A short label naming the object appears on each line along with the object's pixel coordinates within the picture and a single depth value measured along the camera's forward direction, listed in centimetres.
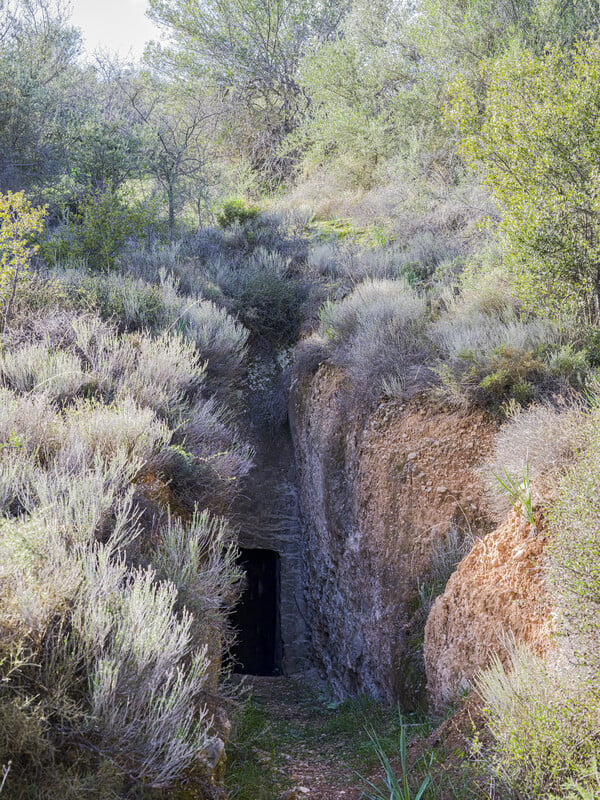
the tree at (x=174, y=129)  1458
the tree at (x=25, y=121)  1339
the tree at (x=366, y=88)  1377
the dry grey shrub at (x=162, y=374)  611
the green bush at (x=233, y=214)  1444
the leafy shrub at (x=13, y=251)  741
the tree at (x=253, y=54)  1677
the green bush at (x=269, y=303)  1056
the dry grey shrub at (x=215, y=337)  843
